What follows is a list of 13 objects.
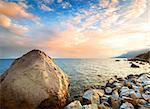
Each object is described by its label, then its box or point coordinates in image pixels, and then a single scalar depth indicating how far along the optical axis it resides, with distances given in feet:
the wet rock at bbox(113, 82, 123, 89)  21.24
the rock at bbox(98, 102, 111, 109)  13.70
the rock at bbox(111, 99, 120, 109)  14.42
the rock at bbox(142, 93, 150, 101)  15.63
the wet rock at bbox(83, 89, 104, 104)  15.00
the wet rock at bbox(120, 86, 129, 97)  16.63
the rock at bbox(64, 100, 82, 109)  13.16
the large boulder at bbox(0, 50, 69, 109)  13.20
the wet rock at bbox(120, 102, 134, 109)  13.60
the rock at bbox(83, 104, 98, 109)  13.00
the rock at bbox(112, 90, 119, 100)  15.67
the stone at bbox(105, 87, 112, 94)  18.99
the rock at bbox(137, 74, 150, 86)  22.94
